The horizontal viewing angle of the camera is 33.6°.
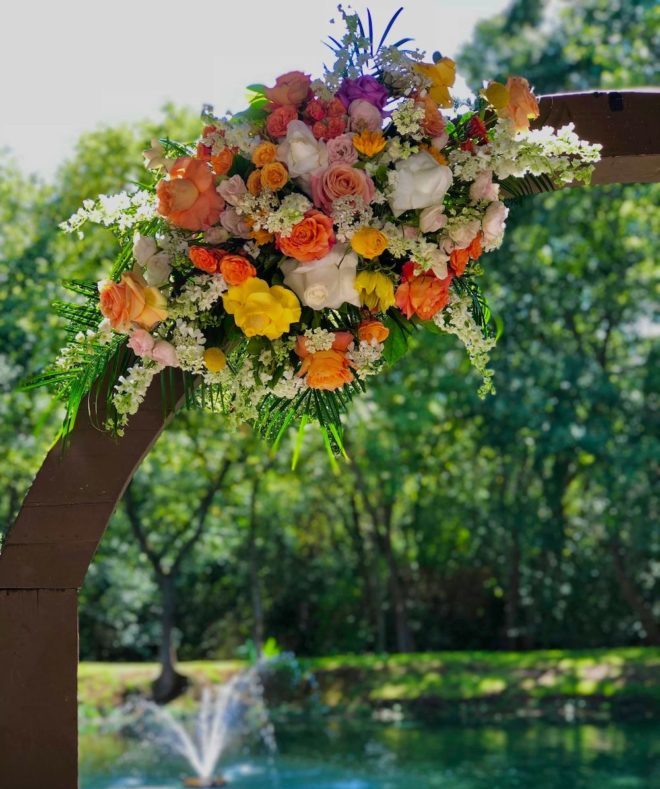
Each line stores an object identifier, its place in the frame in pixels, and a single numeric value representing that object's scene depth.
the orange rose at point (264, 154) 1.80
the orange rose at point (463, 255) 1.86
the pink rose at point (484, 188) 1.85
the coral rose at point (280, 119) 1.82
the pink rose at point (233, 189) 1.81
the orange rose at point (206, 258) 1.80
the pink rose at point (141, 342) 1.83
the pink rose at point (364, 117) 1.81
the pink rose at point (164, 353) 1.84
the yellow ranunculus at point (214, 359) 1.86
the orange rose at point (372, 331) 1.89
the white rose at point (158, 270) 1.84
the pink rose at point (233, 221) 1.83
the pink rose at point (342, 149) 1.79
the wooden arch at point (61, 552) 2.05
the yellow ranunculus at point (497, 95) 1.85
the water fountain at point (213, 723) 9.44
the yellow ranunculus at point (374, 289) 1.82
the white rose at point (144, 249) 1.85
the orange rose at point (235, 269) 1.79
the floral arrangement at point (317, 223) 1.79
